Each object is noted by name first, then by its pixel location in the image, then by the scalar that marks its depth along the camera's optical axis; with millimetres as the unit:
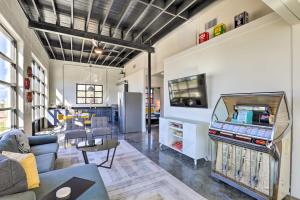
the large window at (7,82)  3406
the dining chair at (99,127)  4865
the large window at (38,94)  6312
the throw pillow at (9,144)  2159
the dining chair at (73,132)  4543
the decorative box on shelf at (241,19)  3076
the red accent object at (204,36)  3895
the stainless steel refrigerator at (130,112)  6828
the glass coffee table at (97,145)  2969
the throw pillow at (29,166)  1600
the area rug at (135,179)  2354
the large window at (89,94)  9930
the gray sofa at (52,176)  1532
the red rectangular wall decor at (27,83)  4277
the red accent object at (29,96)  4531
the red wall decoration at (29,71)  4538
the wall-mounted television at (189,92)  3713
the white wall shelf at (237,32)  2573
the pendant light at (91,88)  9874
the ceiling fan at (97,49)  5248
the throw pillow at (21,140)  2563
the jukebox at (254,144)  2090
